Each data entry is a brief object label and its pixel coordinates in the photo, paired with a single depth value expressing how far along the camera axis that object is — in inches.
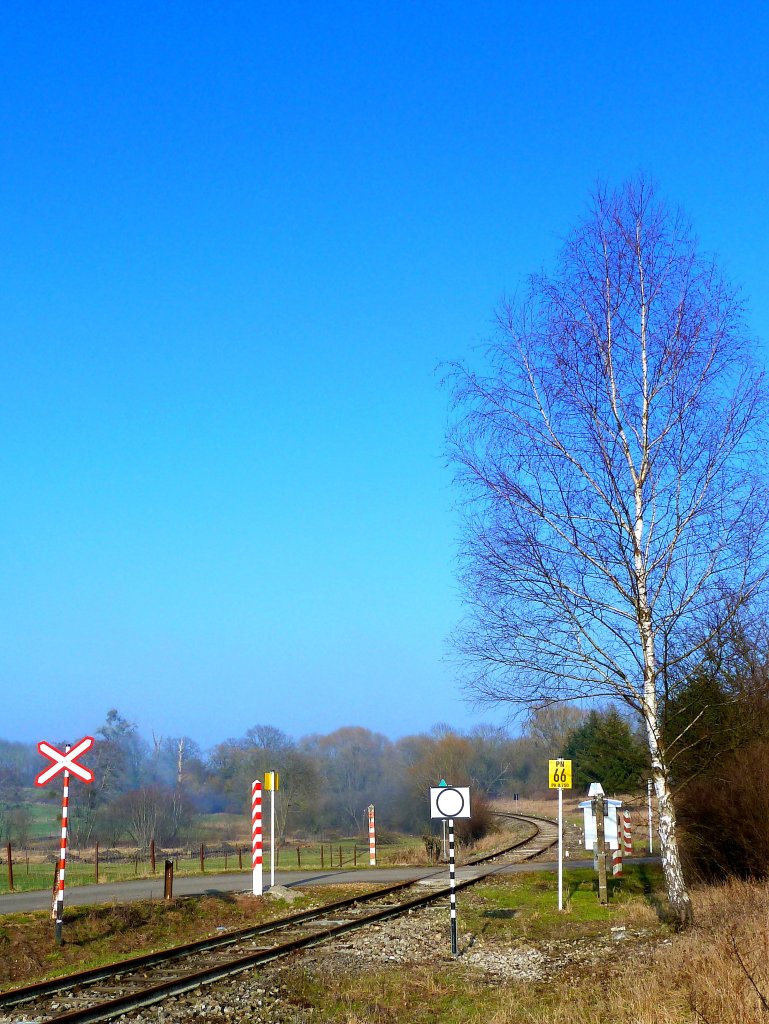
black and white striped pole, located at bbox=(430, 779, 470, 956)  523.8
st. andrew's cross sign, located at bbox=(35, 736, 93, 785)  578.2
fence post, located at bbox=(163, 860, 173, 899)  706.8
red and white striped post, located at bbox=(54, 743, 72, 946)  553.6
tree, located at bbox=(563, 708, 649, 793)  777.6
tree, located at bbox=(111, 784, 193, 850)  2135.8
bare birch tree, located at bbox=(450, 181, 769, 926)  580.4
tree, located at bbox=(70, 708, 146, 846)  2166.6
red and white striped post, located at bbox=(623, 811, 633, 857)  1233.9
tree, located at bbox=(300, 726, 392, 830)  2417.6
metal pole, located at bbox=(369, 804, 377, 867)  1140.7
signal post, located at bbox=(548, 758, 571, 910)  696.4
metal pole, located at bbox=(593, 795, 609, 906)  696.9
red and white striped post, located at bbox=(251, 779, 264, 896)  773.9
